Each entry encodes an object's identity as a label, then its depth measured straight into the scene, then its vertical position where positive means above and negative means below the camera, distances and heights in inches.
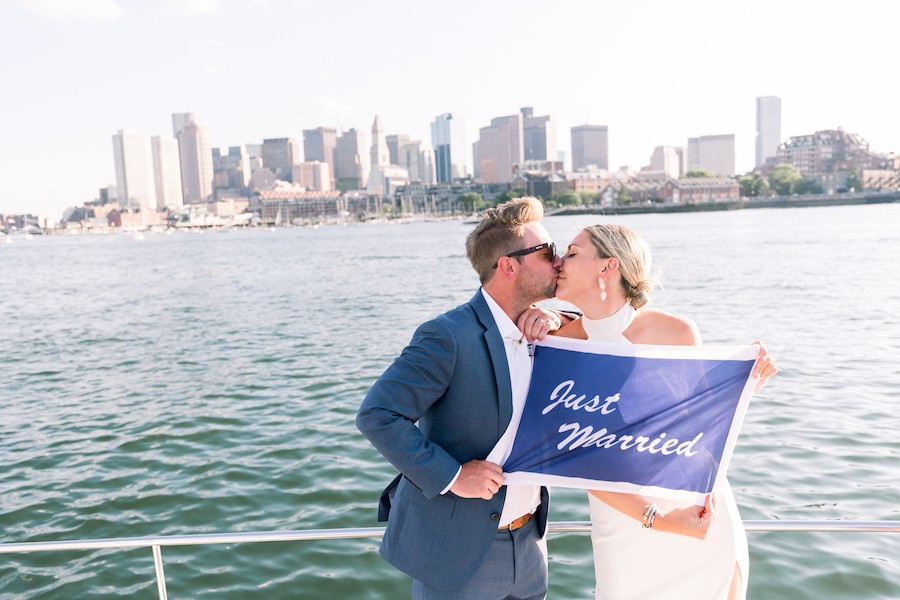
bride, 97.3 -38.4
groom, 87.0 -24.5
